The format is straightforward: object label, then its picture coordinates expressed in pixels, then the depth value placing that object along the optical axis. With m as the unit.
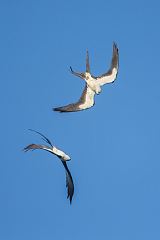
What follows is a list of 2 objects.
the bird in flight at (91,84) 33.22
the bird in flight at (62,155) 31.30
